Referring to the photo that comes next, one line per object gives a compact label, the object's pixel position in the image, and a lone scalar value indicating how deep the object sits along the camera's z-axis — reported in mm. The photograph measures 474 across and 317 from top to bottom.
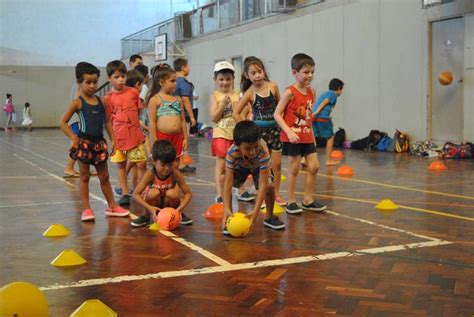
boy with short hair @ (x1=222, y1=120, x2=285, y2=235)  4973
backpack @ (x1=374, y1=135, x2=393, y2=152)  14602
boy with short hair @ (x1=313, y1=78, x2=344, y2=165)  10742
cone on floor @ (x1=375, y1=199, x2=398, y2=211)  6512
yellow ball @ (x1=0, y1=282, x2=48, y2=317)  2994
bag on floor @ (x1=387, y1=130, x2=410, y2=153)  14031
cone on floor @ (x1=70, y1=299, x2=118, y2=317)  3061
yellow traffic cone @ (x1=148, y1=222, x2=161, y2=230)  5607
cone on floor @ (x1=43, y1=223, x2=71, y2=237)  5367
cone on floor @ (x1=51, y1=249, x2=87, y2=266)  4340
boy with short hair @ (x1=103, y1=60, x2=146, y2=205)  7105
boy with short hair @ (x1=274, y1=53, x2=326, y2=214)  6109
